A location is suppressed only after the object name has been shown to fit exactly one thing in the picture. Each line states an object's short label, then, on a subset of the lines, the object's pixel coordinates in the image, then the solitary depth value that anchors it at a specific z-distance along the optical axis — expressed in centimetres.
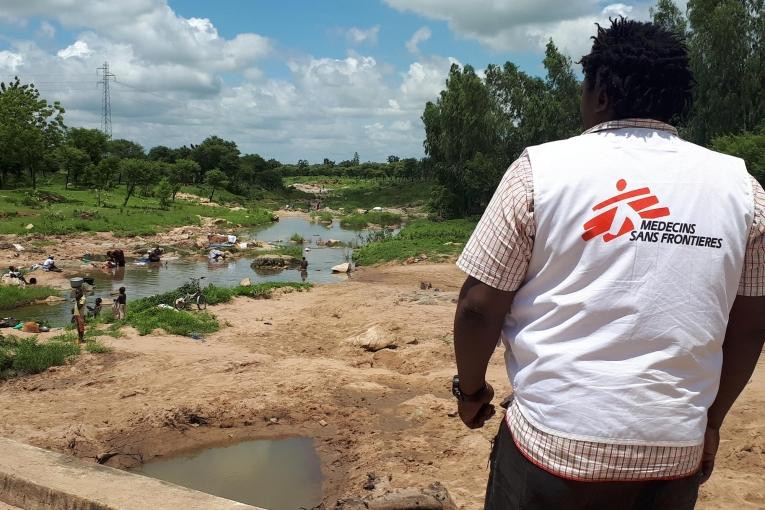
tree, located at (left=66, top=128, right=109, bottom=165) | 5169
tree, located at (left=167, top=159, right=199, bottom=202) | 5638
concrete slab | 299
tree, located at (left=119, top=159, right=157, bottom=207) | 4206
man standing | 141
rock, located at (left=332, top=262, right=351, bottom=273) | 2394
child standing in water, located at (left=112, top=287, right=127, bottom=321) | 1295
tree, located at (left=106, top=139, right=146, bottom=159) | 6612
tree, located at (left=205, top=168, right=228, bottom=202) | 5642
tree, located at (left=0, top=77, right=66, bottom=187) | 4094
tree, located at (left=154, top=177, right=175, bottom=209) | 4172
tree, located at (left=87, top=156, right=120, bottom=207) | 4162
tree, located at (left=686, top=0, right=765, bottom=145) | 2552
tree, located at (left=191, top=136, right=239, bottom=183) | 6594
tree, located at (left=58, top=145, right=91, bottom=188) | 4606
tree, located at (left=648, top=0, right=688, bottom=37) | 2741
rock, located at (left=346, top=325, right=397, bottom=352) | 1093
